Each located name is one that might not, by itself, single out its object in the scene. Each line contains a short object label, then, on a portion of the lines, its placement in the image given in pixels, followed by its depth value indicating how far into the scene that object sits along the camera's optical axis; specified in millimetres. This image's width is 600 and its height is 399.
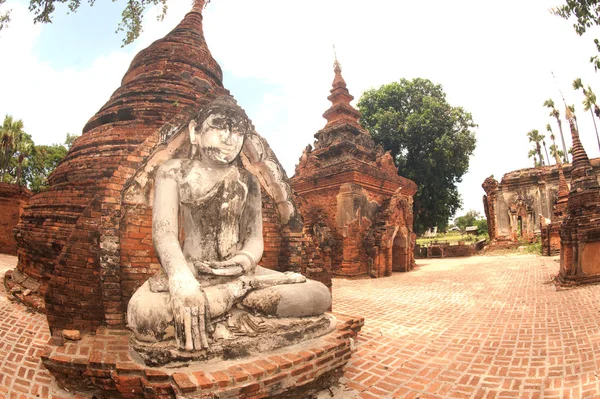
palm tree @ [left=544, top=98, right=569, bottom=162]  32953
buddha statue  2334
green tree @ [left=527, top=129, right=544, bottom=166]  39844
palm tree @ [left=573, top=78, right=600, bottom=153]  26734
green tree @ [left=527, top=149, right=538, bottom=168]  41156
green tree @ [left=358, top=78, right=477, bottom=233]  21078
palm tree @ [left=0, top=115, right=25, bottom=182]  21828
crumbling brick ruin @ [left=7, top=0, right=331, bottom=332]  3334
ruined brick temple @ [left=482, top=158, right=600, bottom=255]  24078
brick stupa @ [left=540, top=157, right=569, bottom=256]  14799
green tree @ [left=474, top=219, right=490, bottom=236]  40719
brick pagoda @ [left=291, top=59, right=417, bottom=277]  11031
